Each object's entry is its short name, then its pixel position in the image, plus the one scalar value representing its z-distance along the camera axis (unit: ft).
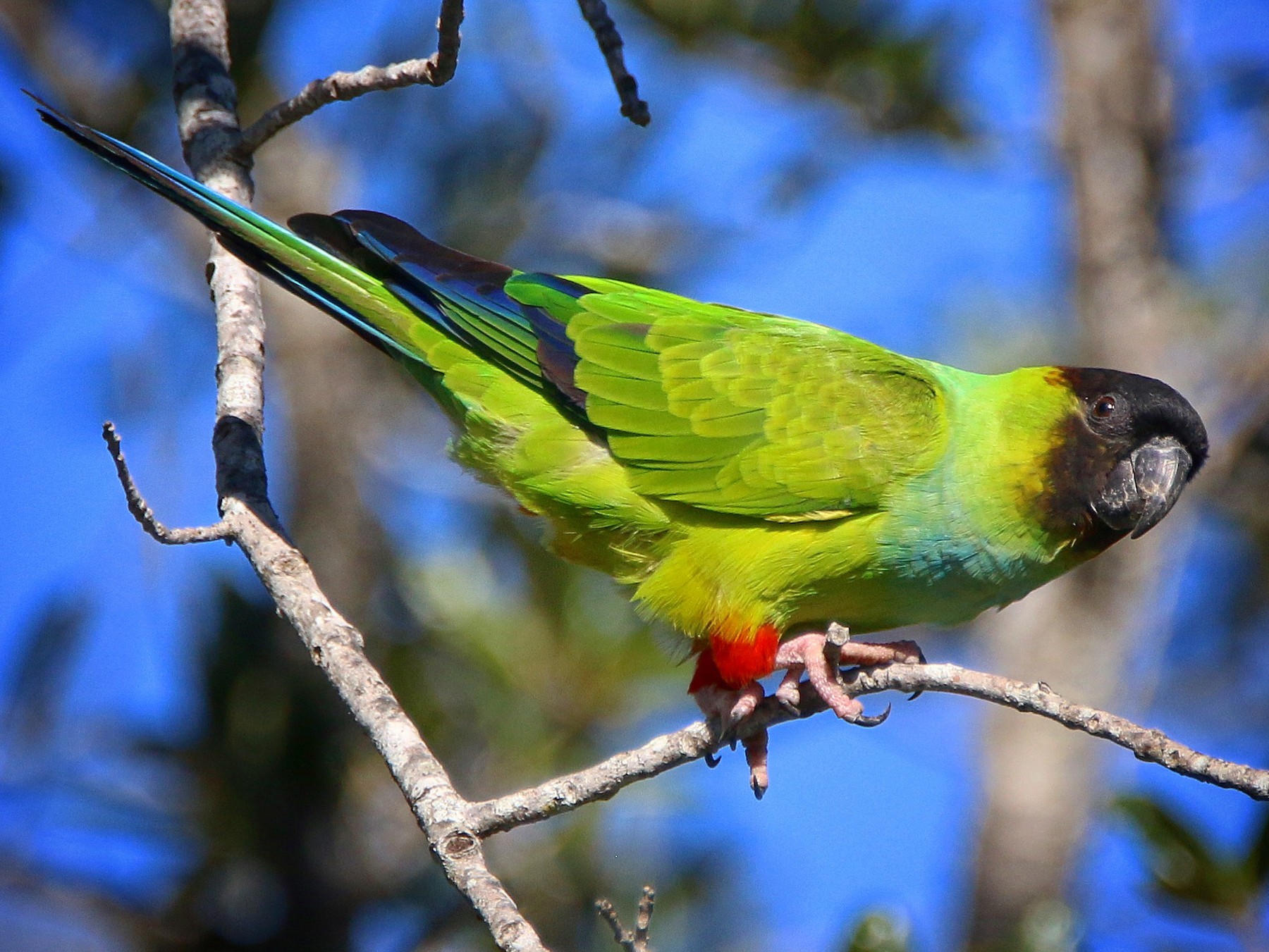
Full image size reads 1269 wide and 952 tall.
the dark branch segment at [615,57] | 21.07
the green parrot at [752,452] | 24.82
